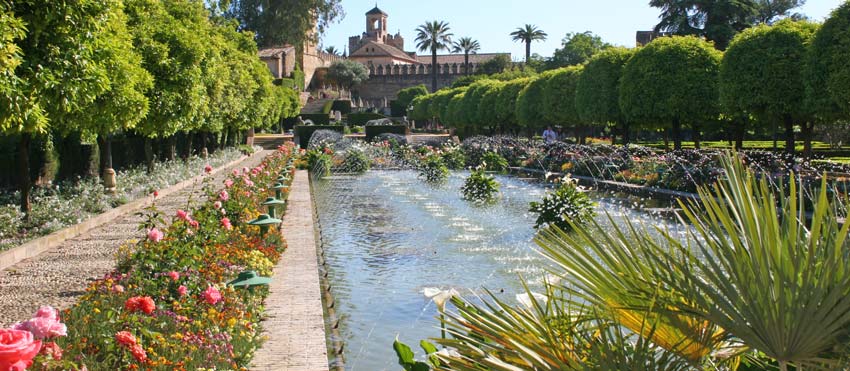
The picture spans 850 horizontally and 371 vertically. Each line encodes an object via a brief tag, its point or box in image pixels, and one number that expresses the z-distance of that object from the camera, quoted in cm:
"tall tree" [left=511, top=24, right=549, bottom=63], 8138
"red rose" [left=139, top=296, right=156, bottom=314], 330
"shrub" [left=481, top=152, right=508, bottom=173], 2166
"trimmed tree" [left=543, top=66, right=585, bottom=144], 2858
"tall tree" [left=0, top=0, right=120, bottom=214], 665
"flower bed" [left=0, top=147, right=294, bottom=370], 322
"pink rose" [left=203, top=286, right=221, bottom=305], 381
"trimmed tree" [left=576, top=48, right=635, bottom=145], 2344
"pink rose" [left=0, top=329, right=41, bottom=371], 172
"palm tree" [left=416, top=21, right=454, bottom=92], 8631
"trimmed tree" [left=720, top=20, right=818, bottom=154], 1580
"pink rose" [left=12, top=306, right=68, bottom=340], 225
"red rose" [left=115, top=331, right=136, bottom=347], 286
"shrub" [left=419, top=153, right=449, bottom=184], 1834
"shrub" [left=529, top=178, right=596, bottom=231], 912
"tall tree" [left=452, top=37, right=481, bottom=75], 8975
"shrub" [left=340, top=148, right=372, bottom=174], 2178
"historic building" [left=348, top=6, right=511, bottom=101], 8788
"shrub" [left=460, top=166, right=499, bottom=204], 1380
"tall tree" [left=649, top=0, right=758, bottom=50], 3669
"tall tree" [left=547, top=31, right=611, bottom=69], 6244
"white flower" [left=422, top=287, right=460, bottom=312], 258
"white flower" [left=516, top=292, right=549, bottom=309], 233
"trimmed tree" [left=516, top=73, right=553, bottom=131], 3180
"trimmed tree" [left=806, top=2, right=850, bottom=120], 1333
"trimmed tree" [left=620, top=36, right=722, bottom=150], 1961
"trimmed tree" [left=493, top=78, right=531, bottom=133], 3694
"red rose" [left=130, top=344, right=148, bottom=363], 294
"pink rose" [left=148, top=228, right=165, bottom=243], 497
